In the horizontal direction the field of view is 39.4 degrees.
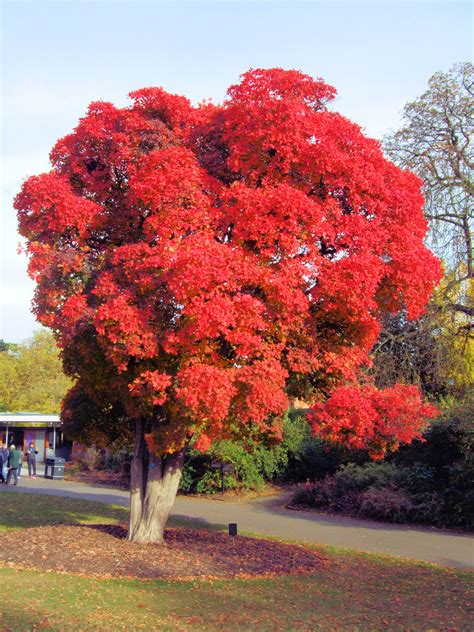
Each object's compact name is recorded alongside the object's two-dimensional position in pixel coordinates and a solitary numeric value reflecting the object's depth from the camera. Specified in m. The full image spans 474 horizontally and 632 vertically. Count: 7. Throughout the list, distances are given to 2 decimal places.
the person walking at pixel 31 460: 28.96
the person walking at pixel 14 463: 24.58
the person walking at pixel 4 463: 25.36
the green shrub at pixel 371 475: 17.53
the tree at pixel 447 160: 20.42
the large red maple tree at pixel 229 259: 8.54
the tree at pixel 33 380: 45.47
